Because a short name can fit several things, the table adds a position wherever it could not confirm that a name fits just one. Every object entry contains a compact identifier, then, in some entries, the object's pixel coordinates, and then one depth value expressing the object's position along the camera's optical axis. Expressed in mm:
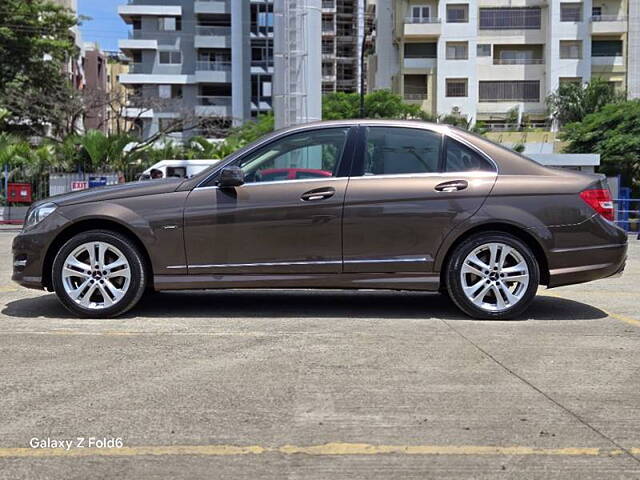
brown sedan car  6855
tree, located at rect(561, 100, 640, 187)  33844
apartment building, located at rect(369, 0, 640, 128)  58062
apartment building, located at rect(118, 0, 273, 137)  63125
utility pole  70112
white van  24188
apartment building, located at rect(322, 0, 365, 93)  77938
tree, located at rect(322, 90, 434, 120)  47906
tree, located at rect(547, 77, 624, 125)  53656
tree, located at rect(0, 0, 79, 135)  41688
